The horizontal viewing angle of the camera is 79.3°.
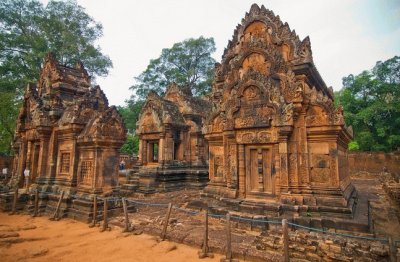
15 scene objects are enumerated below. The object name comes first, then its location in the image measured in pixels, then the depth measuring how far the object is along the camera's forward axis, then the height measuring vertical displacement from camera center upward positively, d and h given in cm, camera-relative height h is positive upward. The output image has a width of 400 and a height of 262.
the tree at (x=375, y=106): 2561 +662
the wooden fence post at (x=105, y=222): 708 -172
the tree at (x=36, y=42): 1978 +1056
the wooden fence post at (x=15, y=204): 916 -158
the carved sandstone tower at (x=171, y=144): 1465 +129
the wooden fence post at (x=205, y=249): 526 -187
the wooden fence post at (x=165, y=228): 625 -165
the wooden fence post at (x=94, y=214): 752 -159
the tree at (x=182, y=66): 3528 +1448
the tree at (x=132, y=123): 3384 +577
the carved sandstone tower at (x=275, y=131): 727 +113
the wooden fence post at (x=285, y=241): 446 -141
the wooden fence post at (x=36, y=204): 887 -154
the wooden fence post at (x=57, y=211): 832 -166
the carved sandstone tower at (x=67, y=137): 878 +104
